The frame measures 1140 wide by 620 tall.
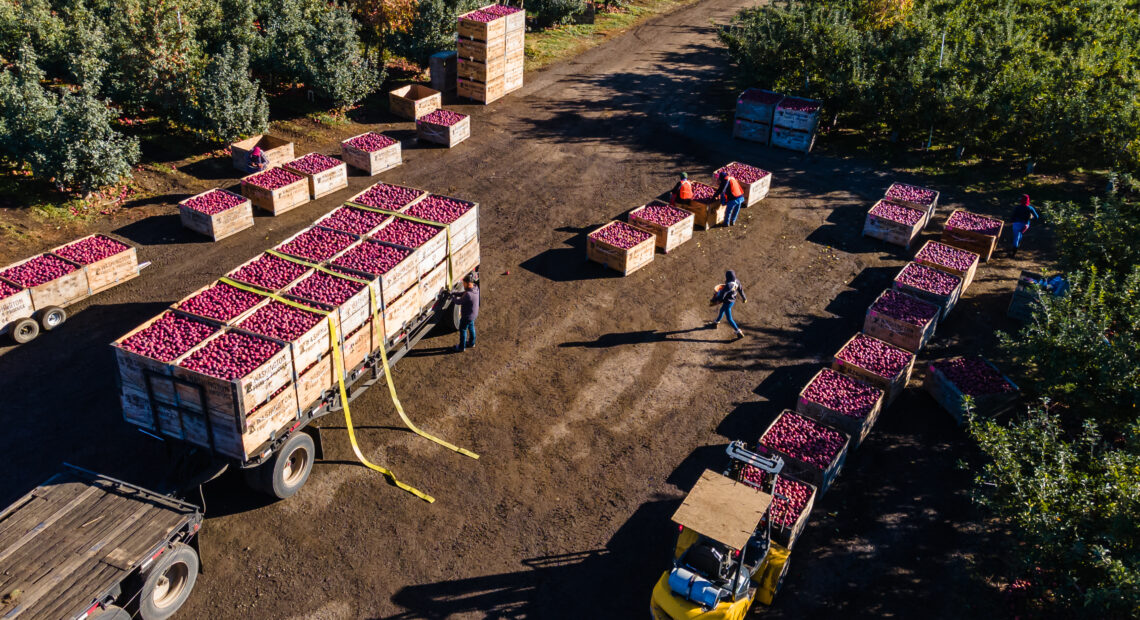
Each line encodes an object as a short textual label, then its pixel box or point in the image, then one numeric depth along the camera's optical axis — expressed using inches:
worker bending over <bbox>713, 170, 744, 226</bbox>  976.3
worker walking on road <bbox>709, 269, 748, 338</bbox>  783.1
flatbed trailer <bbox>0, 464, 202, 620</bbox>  442.3
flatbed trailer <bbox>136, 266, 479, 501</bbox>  543.2
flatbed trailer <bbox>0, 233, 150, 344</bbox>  721.0
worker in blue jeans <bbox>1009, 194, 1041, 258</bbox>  945.5
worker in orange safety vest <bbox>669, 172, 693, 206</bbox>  985.5
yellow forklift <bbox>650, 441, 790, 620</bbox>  463.5
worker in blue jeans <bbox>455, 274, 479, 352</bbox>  733.3
